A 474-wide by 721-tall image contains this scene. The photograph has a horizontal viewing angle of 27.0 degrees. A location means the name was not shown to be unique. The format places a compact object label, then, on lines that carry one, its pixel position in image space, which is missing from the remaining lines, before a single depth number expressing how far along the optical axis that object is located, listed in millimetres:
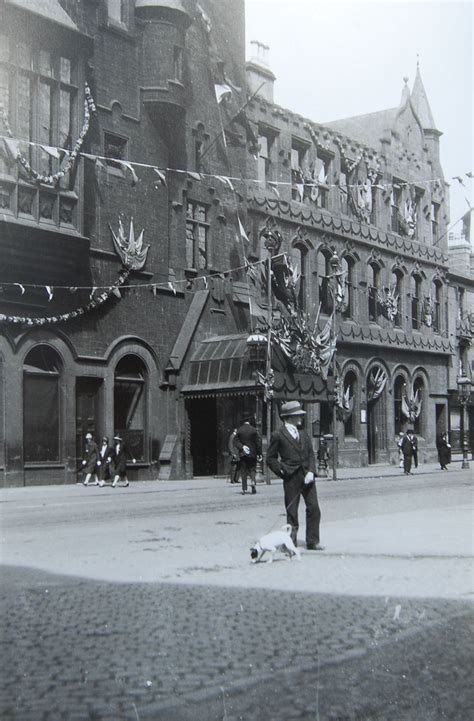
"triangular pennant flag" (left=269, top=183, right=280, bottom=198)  38375
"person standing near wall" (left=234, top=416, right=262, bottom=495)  24766
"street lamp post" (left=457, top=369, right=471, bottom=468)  41041
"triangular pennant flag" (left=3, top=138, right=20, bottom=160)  24422
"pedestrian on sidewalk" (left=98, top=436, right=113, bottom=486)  27891
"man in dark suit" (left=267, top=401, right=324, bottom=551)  12039
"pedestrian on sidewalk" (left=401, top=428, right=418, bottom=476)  35750
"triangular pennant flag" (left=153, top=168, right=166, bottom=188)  30812
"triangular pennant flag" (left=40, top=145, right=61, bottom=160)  23656
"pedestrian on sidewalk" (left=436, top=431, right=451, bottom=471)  39906
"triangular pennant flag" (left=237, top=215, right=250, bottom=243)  35991
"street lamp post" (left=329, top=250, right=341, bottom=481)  31875
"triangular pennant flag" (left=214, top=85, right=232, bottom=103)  35031
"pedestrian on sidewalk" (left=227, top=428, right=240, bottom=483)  28925
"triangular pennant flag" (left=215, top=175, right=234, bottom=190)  33088
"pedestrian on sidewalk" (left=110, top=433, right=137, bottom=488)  28375
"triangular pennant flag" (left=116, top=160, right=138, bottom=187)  29859
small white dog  11016
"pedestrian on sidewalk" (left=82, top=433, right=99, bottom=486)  27609
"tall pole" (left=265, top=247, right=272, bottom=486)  29875
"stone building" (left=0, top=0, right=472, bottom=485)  26109
